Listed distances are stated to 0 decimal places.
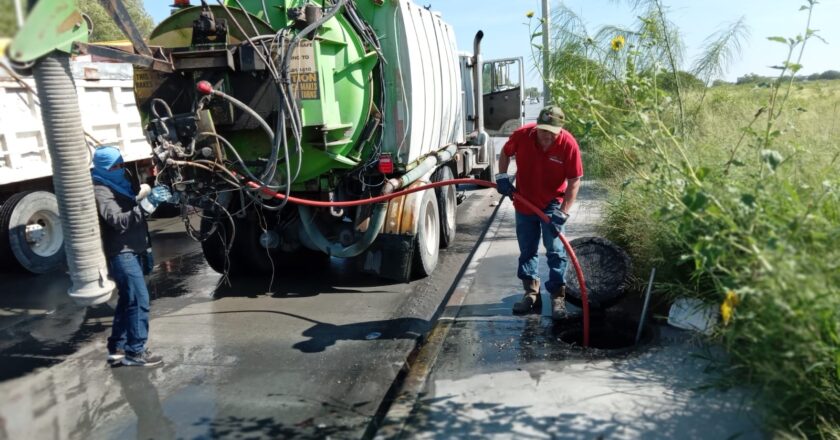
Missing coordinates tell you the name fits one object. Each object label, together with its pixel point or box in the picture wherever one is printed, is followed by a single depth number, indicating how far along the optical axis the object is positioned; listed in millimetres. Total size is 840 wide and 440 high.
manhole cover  4949
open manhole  4637
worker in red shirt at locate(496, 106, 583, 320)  4809
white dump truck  6539
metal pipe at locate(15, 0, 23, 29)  2641
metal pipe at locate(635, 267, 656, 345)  4300
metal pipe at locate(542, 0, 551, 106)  8211
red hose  4555
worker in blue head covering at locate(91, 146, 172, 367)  4250
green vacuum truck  4980
